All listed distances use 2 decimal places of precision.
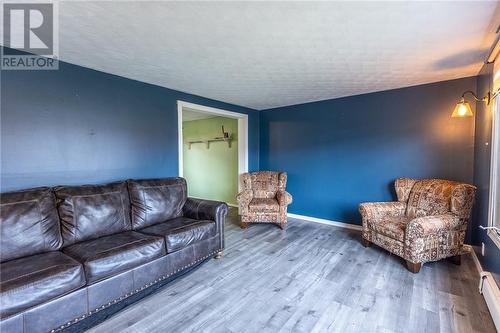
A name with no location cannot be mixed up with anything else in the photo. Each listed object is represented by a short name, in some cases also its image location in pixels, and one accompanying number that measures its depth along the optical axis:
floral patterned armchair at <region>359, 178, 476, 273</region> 2.48
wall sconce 2.56
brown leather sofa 1.53
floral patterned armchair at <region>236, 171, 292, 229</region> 3.98
